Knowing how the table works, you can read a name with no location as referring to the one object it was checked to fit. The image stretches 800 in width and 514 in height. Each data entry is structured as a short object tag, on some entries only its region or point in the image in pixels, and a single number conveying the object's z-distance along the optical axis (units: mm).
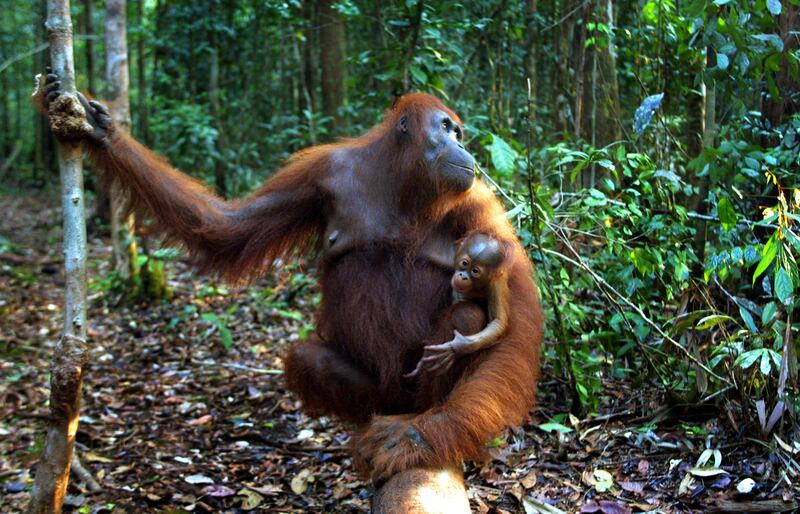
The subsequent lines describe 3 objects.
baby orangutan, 3338
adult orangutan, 3509
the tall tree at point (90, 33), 11641
